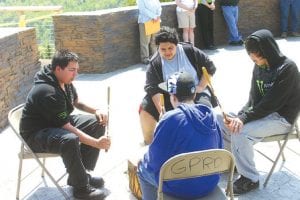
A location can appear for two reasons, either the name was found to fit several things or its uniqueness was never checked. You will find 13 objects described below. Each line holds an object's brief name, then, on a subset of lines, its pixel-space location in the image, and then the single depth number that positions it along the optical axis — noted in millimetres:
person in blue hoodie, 3002
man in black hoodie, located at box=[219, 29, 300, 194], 4105
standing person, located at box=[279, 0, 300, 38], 11352
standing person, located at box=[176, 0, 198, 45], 9672
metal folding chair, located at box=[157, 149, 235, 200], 2930
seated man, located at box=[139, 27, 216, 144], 4707
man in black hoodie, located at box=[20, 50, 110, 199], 3994
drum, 4105
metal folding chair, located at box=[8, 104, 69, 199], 4066
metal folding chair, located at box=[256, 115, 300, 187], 4242
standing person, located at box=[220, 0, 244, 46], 10772
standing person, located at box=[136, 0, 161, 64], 8953
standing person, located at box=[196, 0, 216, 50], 10305
